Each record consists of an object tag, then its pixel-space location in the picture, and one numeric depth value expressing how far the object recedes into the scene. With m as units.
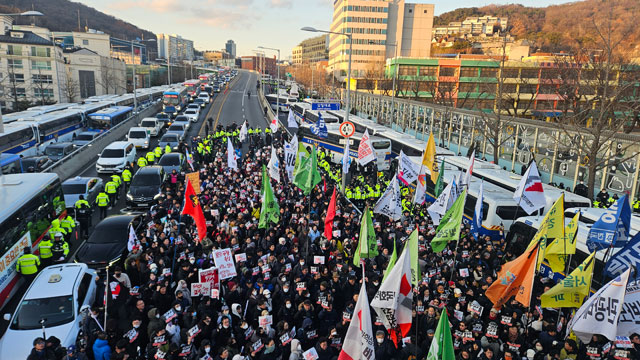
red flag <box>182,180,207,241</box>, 11.59
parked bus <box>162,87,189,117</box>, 50.44
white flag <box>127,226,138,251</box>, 11.40
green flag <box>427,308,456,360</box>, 5.89
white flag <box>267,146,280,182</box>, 16.52
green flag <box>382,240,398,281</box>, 7.74
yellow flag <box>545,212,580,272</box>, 9.91
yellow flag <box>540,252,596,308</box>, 8.02
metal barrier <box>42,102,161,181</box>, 23.95
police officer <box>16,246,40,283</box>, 11.11
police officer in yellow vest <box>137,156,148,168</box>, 22.59
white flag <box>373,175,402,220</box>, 13.20
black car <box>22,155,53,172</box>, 22.30
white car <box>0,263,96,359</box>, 8.16
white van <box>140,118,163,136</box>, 37.09
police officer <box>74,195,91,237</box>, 14.84
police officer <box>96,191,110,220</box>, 16.05
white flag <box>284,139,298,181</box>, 18.17
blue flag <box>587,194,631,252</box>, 9.66
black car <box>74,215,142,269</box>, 11.99
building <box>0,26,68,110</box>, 55.03
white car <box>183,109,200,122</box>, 44.32
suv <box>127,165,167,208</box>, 17.92
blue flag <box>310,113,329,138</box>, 23.48
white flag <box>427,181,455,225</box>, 12.52
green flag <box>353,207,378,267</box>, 10.35
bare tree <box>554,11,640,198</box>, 17.59
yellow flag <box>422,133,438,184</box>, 14.34
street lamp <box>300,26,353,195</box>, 17.16
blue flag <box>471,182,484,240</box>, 12.33
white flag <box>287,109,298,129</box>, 27.06
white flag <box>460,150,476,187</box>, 12.56
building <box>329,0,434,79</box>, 103.31
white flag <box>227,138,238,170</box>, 18.48
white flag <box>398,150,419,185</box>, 14.91
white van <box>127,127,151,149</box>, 31.29
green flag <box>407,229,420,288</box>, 8.61
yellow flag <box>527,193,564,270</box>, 9.80
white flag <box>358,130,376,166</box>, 16.56
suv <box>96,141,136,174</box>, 23.90
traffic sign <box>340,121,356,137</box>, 17.25
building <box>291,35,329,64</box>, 166.52
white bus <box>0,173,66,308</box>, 10.63
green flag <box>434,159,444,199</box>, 15.00
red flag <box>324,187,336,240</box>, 11.90
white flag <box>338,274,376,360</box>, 6.51
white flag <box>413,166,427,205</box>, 13.95
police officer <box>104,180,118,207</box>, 17.62
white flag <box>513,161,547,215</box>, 12.14
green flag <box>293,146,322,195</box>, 14.32
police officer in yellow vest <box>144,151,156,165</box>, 24.06
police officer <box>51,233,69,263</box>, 11.92
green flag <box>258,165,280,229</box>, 12.78
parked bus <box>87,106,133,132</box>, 35.73
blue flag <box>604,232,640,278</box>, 8.66
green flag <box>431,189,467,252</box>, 10.31
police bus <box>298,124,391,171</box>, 25.12
